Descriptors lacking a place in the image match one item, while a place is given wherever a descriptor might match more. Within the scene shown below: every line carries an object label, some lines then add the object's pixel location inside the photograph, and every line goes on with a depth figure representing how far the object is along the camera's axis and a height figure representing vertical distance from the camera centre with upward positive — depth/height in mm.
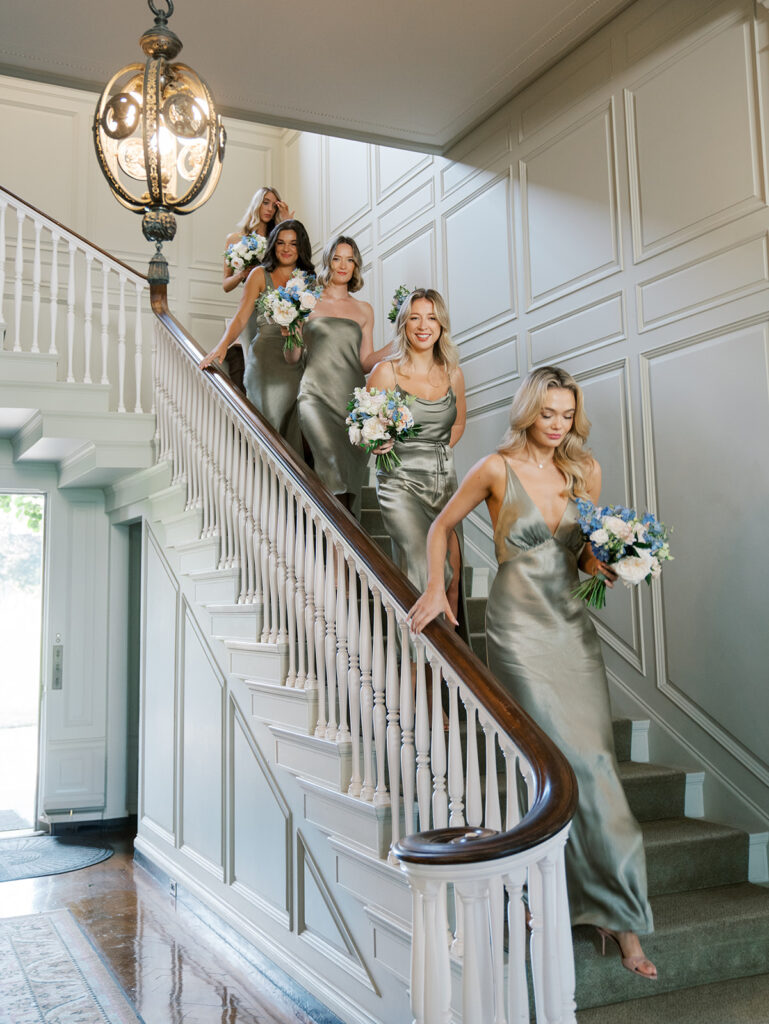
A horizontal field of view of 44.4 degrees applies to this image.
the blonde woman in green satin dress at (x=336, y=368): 4941 +1322
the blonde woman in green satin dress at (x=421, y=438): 4062 +783
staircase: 3070 -1129
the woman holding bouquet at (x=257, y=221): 5629 +2424
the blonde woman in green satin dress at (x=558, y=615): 3164 -2
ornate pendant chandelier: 3053 +1612
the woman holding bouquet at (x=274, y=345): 5312 +1601
